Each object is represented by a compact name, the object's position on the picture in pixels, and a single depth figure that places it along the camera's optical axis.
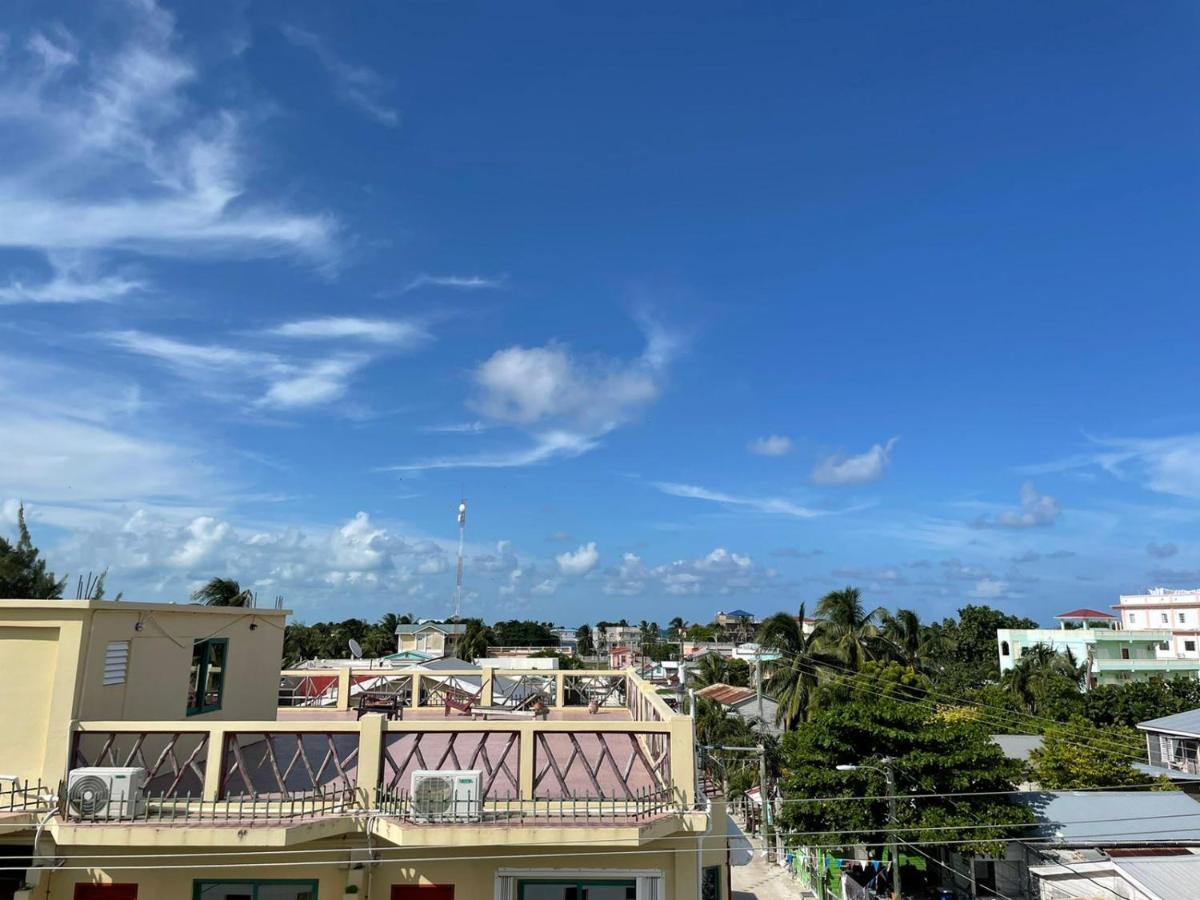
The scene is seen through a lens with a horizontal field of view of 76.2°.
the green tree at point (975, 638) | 75.44
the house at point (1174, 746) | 36.12
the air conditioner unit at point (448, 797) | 7.44
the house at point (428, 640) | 84.00
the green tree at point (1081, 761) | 32.78
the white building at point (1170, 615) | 69.25
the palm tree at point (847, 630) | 46.16
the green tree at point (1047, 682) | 46.50
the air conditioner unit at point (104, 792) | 7.39
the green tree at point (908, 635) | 58.42
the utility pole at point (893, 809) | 22.42
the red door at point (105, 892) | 7.80
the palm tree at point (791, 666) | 42.84
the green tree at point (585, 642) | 157.00
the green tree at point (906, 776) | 25.09
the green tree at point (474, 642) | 92.12
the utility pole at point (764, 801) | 32.97
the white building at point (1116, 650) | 60.50
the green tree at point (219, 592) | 57.25
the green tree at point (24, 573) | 26.44
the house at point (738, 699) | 67.25
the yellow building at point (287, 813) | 7.39
